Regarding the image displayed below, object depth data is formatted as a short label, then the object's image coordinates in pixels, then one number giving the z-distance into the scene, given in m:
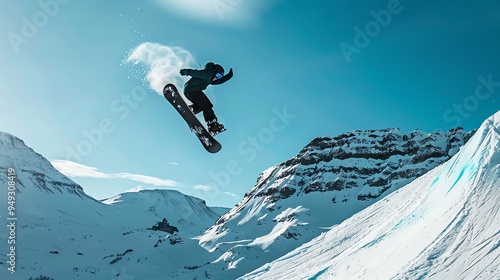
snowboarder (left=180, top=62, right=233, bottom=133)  10.38
